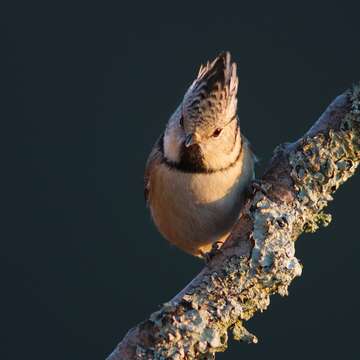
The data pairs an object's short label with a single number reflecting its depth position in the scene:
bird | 5.35
